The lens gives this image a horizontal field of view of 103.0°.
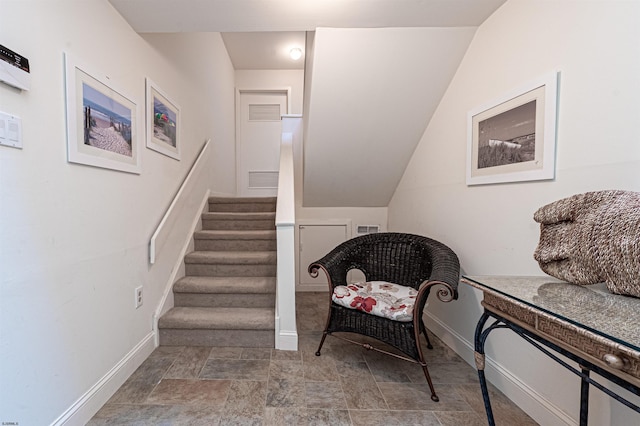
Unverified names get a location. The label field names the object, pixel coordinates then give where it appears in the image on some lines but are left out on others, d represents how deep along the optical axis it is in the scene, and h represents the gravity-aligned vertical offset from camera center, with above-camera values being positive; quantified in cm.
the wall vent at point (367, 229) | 321 -31
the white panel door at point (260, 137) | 429 +112
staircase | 187 -71
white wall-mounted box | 88 +47
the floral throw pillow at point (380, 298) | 151 -63
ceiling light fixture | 362 +219
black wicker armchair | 145 -49
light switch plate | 89 +25
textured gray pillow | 74 -10
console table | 57 -30
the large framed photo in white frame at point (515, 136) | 118 +38
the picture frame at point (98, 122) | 116 +42
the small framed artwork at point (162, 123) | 179 +62
